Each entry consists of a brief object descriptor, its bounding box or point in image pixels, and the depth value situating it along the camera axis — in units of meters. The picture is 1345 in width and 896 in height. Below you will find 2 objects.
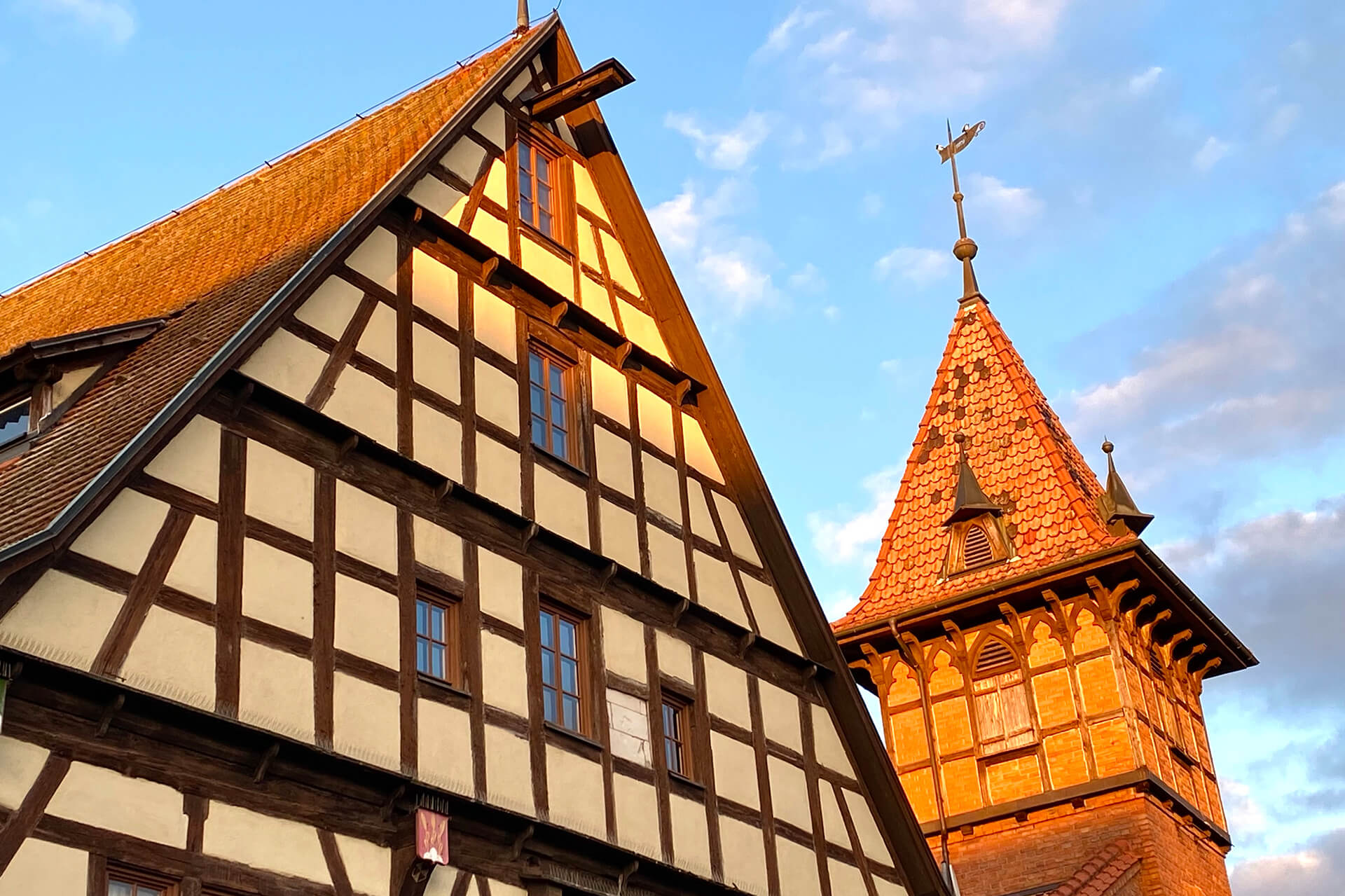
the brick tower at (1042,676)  26.67
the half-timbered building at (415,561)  12.08
